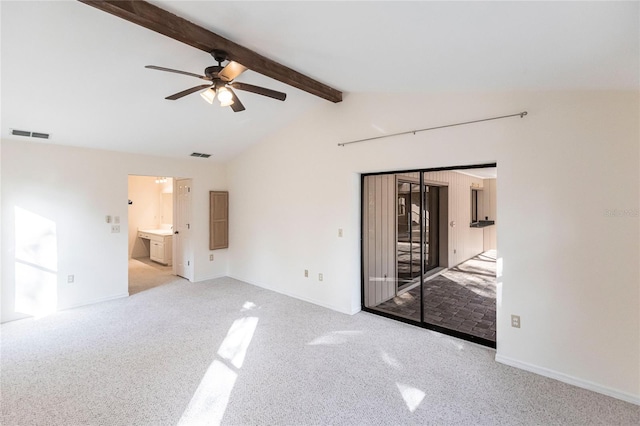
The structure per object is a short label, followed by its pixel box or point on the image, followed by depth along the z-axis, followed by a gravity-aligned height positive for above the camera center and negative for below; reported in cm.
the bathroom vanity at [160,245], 738 -86
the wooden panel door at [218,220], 614 -19
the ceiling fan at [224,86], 272 +118
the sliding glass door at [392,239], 447 -45
